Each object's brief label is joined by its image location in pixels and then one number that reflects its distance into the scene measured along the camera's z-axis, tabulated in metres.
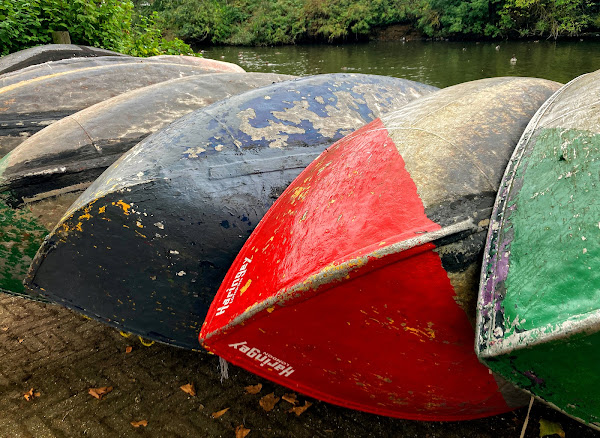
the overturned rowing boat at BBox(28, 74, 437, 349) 2.12
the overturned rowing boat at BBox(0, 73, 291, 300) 2.63
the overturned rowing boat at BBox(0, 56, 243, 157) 3.55
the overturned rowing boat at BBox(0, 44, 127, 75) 5.49
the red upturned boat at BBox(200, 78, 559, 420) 1.46
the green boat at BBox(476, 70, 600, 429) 1.15
